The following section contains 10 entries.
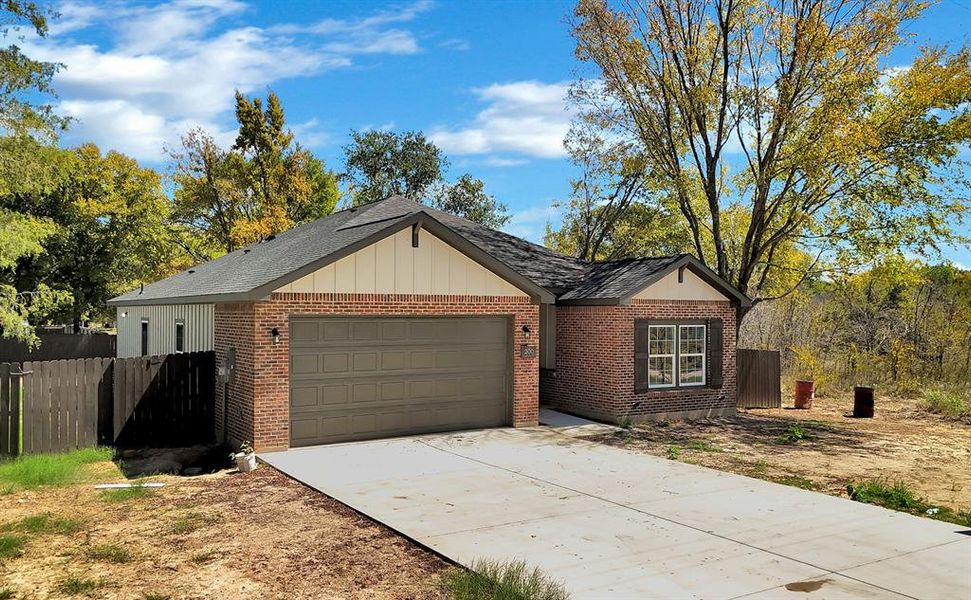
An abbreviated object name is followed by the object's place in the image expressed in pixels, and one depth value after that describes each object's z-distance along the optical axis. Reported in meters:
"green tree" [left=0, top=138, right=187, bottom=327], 33.22
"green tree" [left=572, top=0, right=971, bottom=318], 18.11
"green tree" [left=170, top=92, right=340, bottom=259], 38.19
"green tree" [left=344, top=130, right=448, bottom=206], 42.72
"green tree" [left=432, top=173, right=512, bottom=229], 43.56
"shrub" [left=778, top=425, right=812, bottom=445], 14.45
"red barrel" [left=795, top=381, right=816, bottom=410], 20.17
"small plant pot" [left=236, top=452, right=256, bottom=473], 10.80
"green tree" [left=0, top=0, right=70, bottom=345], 14.41
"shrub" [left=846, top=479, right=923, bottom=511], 9.25
